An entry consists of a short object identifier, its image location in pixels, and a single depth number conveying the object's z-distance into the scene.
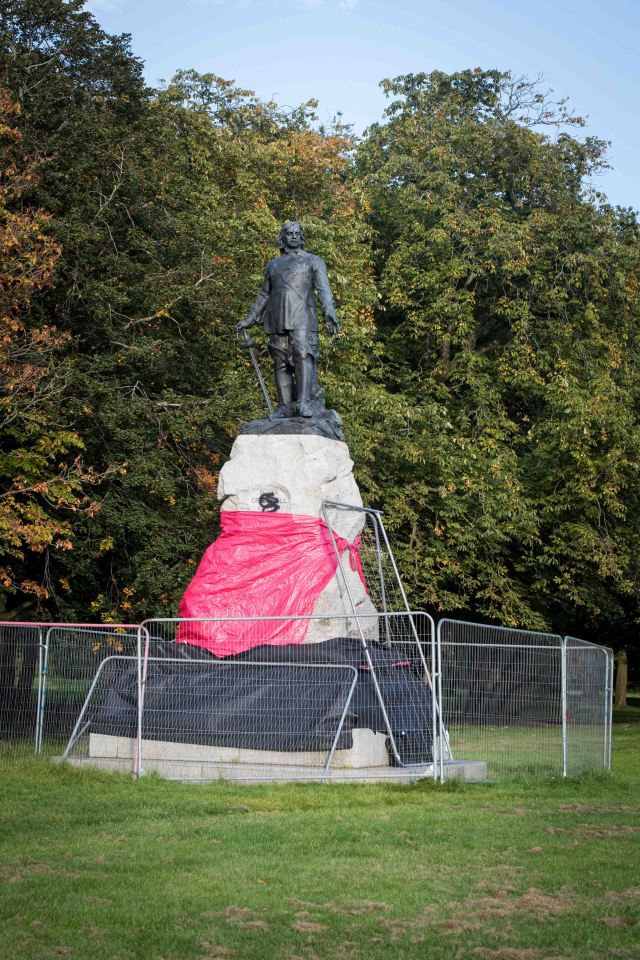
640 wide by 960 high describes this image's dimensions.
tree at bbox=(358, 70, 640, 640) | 23.58
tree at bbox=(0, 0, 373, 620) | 19.11
